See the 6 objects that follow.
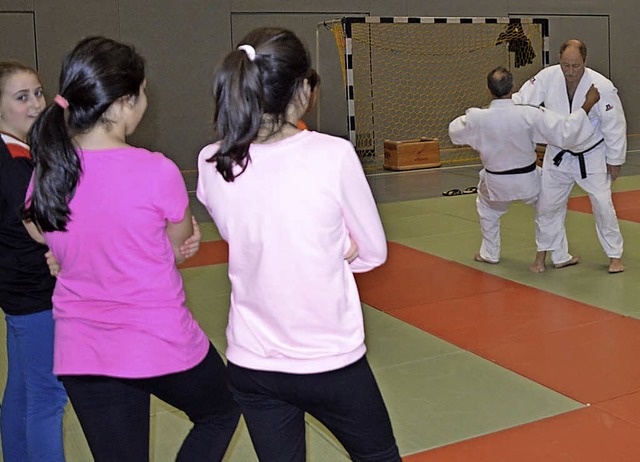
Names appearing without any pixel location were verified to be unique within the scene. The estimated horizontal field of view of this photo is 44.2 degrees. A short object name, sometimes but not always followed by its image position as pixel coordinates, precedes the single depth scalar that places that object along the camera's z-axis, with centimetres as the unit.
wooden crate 1230
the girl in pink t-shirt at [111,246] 196
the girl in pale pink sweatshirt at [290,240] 184
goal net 1343
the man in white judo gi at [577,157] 582
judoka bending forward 574
